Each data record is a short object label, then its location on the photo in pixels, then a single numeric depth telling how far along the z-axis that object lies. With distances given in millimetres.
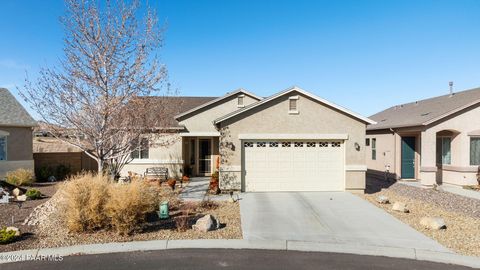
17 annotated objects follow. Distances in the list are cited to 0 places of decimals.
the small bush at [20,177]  15188
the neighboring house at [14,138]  16875
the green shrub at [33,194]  12094
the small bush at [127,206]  7234
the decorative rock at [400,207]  10258
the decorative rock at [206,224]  8023
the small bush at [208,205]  10570
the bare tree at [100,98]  10000
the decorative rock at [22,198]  11716
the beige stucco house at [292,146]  13227
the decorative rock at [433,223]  8406
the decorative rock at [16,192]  12344
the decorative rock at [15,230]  7378
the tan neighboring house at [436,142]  15008
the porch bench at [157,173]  16891
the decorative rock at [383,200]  11570
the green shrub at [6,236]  7023
